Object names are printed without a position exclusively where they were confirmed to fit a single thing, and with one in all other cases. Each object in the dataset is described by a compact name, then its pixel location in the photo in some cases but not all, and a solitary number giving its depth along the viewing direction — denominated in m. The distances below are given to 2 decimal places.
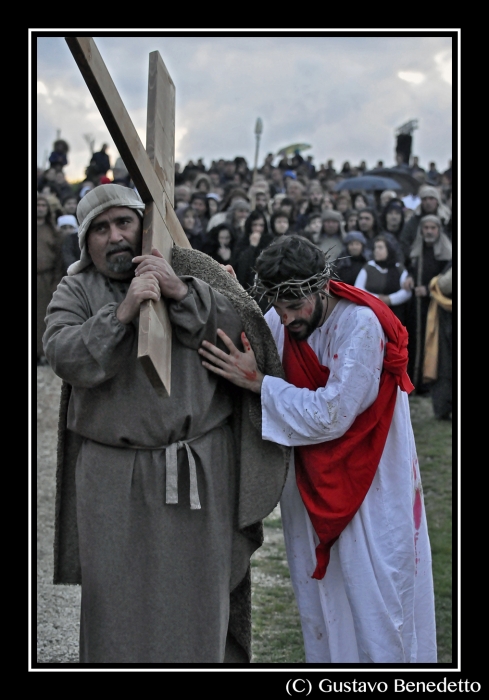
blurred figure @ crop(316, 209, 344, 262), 10.45
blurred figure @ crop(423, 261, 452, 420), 9.22
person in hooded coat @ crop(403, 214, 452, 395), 9.48
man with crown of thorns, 3.26
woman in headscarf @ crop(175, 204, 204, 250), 10.47
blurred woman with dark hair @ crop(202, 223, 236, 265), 9.84
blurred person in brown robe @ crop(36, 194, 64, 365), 10.95
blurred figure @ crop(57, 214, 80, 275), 10.72
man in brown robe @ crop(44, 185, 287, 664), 3.17
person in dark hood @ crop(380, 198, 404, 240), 10.52
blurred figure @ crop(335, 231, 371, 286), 9.48
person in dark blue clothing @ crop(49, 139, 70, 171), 15.80
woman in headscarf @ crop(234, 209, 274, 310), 9.42
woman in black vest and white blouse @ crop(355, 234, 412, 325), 9.35
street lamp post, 14.29
